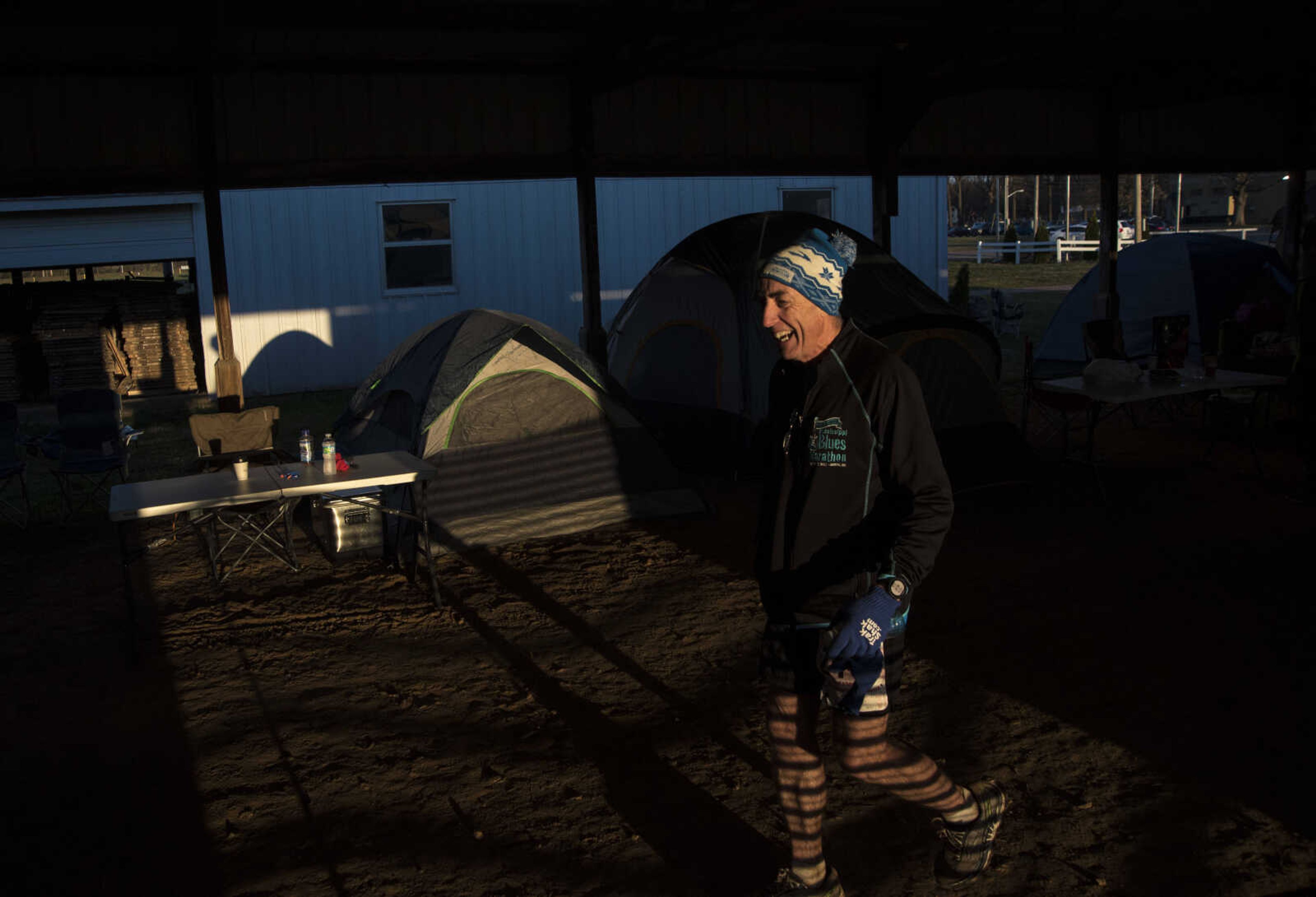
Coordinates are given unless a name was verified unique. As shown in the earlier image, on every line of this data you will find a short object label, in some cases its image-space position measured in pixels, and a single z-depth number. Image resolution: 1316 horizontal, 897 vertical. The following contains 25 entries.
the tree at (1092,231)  41.69
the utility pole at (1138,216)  35.97
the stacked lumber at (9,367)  13.91
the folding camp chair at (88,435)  8.31
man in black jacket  2.66
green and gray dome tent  7.15
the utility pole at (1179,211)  50.50
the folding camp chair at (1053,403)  8.51
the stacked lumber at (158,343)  14.46
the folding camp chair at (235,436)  7.42
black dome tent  8.16
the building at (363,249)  13.91
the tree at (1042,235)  43.74
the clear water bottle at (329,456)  5.97
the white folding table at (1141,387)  7.68
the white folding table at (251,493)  5.36
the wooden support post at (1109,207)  11.52
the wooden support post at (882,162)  10.17
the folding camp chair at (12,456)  7.96
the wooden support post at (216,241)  7.74
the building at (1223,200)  46.56
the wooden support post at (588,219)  9.20
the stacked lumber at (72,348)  13.93
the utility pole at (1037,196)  54.70
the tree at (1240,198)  48.56
